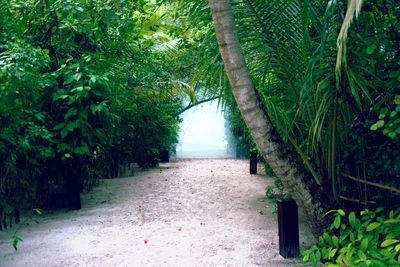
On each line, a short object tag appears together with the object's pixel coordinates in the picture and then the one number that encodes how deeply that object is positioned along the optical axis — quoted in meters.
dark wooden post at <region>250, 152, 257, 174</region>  9.30
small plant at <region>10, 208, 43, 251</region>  3.21
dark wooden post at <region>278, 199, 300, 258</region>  3.54
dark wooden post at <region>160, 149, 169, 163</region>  13.06
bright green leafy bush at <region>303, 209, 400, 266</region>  2.44
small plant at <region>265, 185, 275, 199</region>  6.21
